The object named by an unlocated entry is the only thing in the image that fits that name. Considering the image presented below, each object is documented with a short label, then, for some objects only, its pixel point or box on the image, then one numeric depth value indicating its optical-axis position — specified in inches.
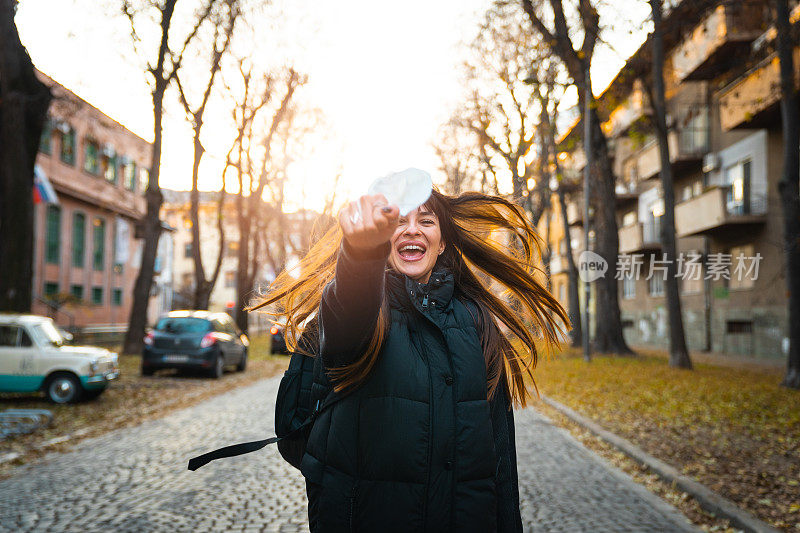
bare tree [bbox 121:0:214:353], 785.6
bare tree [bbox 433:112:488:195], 1249.6
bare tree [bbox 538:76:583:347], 1076.5
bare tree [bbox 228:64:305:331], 1057.5
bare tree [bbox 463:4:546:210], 1032.2
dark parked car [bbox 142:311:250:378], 673.6
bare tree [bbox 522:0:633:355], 712.4
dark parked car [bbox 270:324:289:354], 1059.0
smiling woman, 76.5
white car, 453.4
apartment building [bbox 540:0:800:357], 820.0
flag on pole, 916.0
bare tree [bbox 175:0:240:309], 862.5
